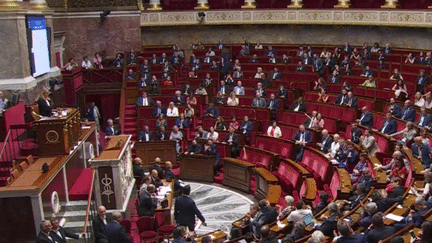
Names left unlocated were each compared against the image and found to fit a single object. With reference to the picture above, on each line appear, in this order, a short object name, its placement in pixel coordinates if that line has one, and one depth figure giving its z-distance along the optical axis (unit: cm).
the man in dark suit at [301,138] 1025
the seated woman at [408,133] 895
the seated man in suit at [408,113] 1009
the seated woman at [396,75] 1249
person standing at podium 845
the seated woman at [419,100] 1059
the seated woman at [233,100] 1275
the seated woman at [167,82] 1448
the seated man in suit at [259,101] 1248
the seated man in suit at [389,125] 977
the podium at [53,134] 788
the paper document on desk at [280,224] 645
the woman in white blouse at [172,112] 1247
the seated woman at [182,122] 1204
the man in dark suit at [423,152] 785
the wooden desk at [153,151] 1141
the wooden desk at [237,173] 1008
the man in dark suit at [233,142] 1099
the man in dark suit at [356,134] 987
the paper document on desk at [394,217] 581
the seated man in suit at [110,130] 1175
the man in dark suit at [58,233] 620
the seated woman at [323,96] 1220
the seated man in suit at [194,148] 1095
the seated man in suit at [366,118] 1056
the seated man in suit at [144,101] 1320
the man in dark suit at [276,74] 1429
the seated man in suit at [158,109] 1257
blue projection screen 1103
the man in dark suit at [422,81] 1202
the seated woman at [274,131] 1098
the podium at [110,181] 798
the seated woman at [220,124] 1165
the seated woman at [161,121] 1191
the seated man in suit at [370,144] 911
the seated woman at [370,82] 1256
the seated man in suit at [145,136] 1162
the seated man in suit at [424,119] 947
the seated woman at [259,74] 1431
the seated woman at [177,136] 1142
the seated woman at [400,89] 1165
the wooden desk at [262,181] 914
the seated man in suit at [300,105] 1194
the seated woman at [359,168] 826
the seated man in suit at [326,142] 975
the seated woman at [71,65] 1491
